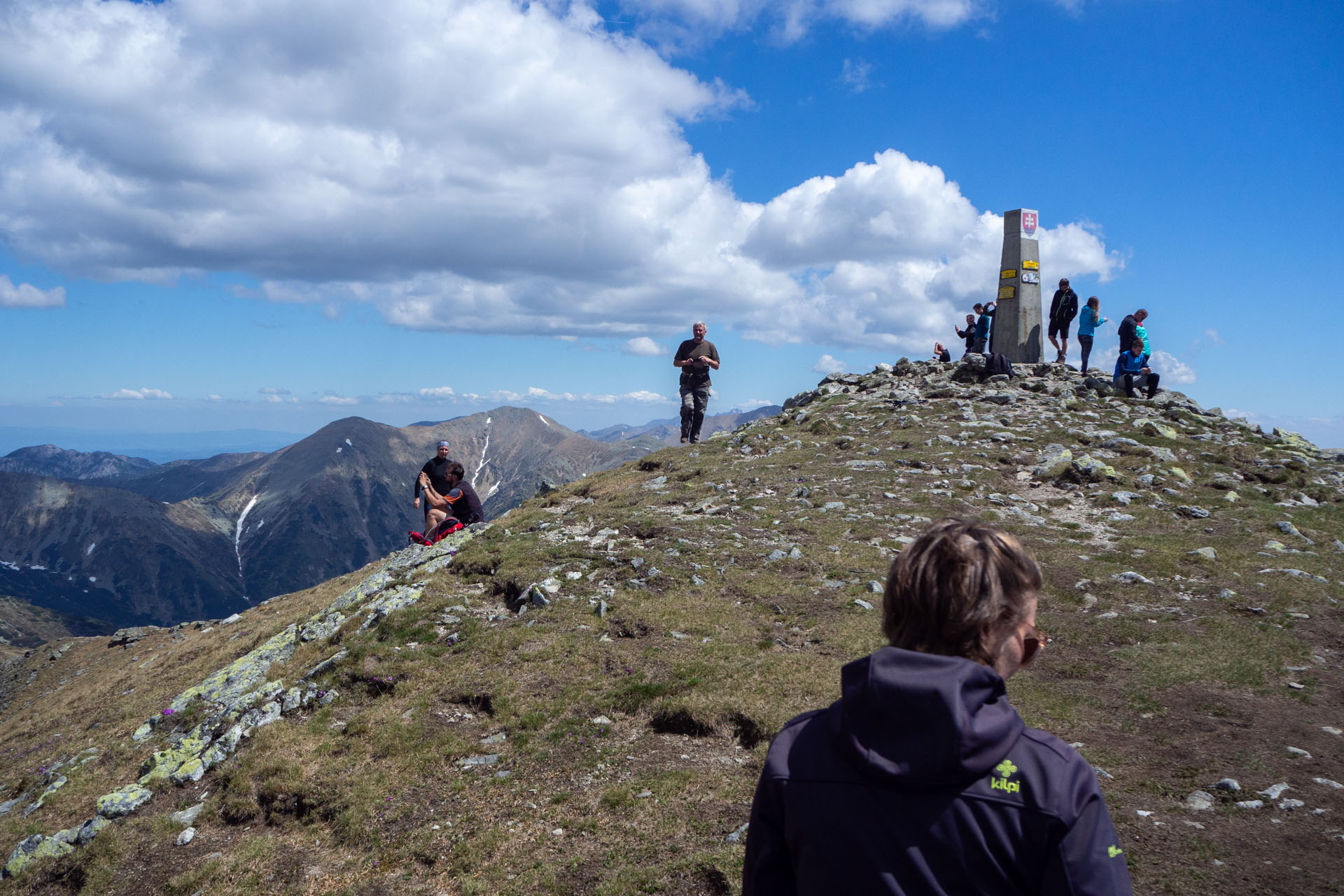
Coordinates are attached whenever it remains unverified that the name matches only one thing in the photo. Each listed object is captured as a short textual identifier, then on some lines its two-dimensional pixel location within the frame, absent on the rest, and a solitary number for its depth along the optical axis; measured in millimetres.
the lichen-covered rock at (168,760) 11336
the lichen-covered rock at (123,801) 10477
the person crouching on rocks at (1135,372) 32719
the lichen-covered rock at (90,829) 9984
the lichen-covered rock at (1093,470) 21734
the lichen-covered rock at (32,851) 9859
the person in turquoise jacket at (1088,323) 34094
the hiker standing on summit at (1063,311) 35625
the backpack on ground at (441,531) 23062
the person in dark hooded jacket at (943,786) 2682
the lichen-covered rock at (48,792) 11523
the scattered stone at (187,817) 10070
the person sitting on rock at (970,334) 41281
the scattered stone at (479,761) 10219
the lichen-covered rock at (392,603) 14930
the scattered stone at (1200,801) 7867
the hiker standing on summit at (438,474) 23688
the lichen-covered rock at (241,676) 14168
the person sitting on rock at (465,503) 23688
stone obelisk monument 37438
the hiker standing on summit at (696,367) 31016
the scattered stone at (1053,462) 22328
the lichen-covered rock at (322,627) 15586
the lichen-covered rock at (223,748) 11359
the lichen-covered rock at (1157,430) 26797
